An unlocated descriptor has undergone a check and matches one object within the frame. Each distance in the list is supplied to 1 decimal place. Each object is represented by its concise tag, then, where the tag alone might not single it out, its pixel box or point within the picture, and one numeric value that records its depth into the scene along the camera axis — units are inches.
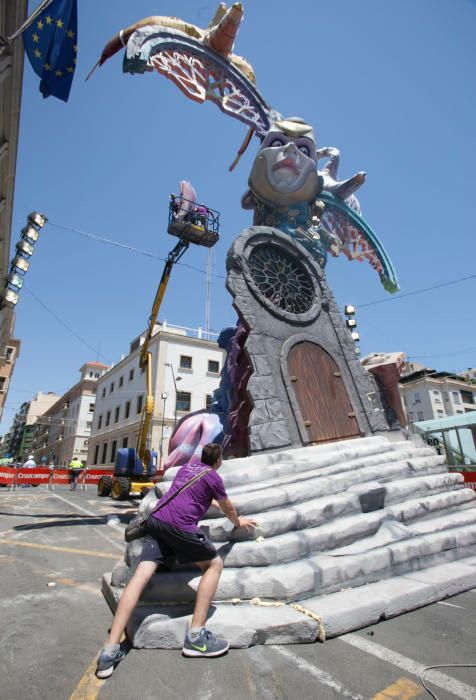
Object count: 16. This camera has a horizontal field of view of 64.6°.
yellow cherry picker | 577.3
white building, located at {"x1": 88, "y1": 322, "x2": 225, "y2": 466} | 1132.5
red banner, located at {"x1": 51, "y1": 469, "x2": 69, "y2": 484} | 867.4
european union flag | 312.3
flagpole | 275.4
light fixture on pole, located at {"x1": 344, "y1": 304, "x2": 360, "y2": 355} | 413.1
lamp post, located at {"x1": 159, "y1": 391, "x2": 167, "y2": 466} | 1067.9
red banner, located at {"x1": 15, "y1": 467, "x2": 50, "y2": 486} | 800.5
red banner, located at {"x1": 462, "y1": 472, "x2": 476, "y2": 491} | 451.6
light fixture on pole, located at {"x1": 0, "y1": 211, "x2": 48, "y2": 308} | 472.1
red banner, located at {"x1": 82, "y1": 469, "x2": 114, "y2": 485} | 959.7
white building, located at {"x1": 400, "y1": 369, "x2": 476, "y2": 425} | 1667.1
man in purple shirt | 96.7
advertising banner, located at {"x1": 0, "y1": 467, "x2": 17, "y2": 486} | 772.0
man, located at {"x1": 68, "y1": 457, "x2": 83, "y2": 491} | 822.5
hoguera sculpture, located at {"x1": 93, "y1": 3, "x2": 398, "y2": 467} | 254.1
